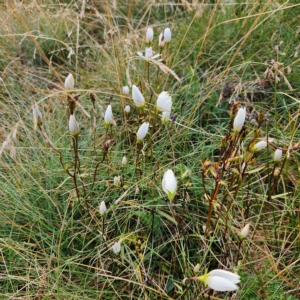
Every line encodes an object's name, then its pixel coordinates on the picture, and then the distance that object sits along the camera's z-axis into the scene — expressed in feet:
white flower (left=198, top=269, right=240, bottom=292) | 1.25
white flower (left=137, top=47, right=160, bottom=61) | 1.85
